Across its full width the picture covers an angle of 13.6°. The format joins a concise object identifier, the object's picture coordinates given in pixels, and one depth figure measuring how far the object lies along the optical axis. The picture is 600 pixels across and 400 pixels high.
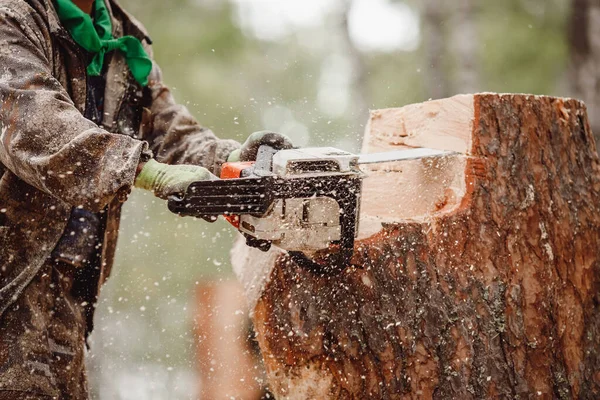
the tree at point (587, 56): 7.69
